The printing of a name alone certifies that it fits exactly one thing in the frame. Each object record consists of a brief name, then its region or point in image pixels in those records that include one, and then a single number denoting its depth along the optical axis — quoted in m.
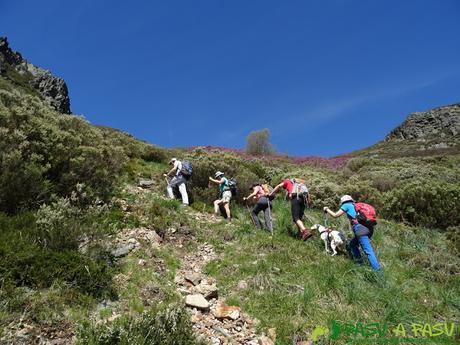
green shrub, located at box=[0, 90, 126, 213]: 7.02
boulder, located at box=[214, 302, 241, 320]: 5.60
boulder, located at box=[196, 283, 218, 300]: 6.17
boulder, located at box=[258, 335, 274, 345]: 5.08
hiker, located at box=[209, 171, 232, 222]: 11.08
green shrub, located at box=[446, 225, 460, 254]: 10.16
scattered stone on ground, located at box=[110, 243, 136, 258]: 6.83
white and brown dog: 8.67
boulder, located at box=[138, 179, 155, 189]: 12.99
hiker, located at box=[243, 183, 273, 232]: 9.95
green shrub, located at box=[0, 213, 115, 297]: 5.02
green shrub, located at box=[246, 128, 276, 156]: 45.62
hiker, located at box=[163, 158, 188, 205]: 11.53
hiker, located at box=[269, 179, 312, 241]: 9.60
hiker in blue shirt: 7.51
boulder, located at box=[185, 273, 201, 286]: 6.66
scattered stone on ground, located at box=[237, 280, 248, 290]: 6.55
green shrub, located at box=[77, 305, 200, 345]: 4.19
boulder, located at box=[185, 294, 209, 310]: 5.73
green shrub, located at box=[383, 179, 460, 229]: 12.96
